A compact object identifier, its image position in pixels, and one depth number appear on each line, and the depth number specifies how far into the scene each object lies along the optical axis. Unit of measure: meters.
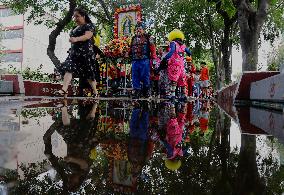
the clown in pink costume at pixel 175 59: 8.99
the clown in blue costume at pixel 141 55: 9.40
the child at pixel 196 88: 17.69
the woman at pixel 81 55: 7.64
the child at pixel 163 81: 9.44
